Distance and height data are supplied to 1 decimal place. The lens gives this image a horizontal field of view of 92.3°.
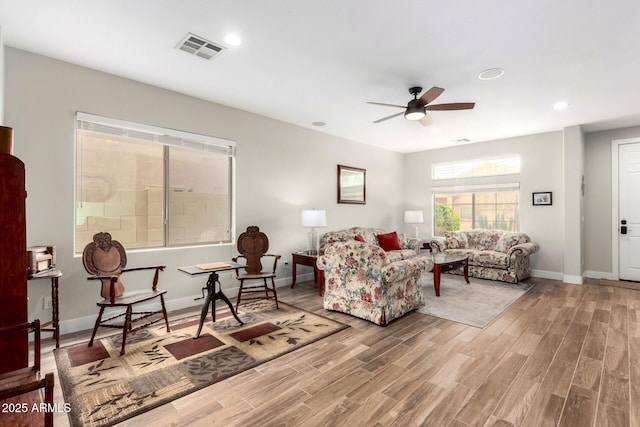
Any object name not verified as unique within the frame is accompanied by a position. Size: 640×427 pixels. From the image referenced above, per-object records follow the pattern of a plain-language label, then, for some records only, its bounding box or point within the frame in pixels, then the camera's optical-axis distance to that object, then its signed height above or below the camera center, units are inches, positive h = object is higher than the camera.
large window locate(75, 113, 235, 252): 134.6 +15.3
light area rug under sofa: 145.8 -47.7
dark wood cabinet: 65.4 -10.1
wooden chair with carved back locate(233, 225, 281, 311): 159.3 -18.2
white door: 212.1 +2.4
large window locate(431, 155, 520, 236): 249.3 +15.6
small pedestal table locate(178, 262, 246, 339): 124.4 -32.6
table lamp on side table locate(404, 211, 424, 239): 272.5 -2.4
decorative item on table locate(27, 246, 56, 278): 100.2 -15.0
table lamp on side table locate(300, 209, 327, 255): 199.0 -2.8
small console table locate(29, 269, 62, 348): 111.3 -34.6
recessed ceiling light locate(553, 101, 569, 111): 168.7 +60.7
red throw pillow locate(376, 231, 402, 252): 236.7 -21.4
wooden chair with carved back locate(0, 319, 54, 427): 54.8 -35.6
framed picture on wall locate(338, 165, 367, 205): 247.3 +24.9
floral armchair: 130.0 -30.5
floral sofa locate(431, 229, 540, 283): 211.2 -27.6
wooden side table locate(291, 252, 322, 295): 194.3 -29.7
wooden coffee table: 178.2 -30.8
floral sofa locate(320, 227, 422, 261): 219.5 -18.8
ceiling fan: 136.1 +49.7
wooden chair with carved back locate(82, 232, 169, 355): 109.6 -22.0
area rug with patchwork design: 81.1 -48.5
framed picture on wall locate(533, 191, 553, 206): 228.8 +11.3
